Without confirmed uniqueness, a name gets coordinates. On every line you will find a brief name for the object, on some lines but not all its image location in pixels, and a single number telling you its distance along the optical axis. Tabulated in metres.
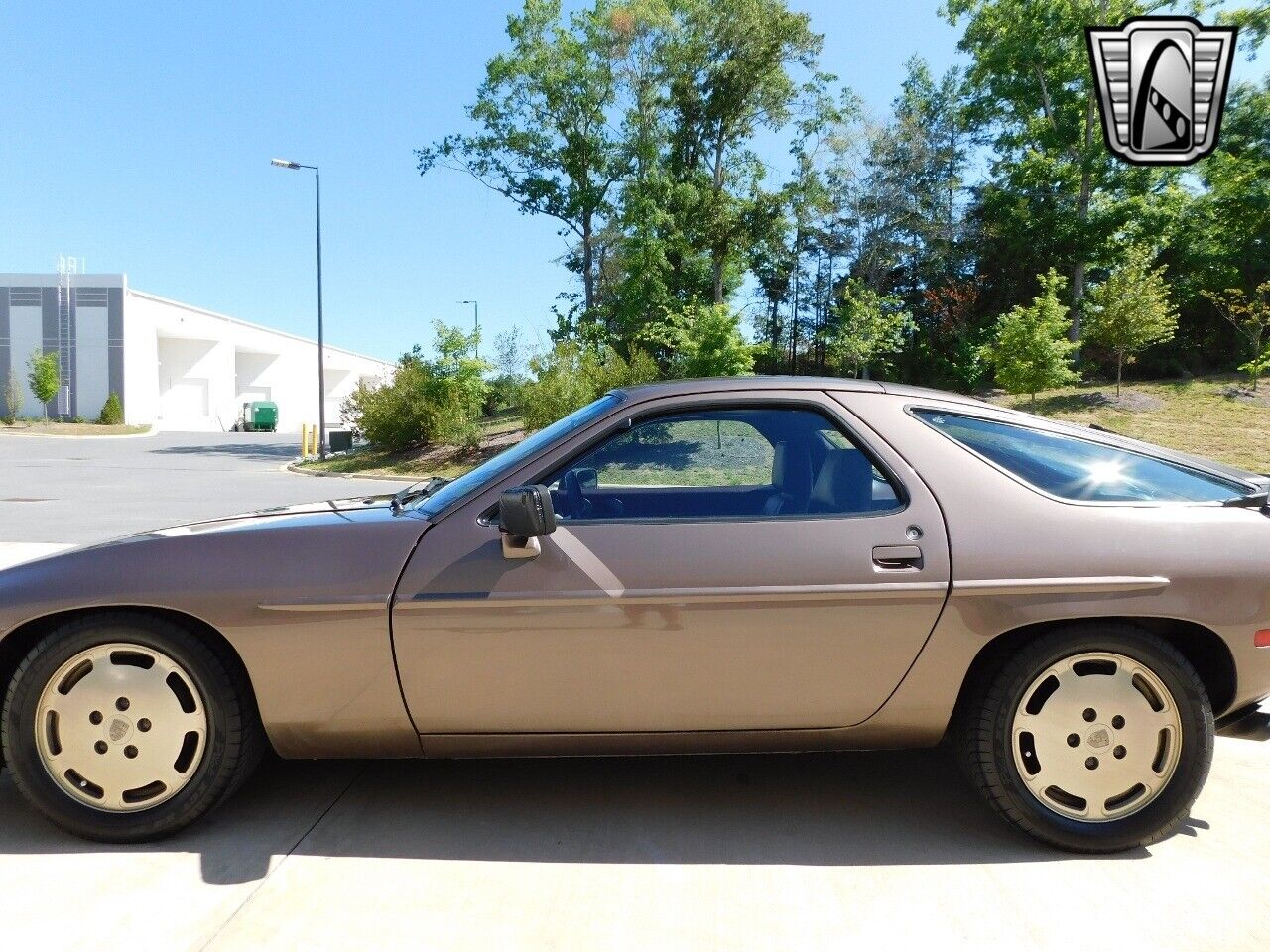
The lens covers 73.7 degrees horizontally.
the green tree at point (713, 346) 23.64
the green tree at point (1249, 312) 25.66
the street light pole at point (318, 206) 27.62
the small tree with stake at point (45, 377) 47.75
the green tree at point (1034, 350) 23.30
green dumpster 54.25
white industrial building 50.75
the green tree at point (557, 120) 32.00
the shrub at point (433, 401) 26.05
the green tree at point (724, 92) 29.77
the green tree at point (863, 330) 29.06
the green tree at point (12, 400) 48.25
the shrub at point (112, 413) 48.34
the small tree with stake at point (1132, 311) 23.06
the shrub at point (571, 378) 23.69
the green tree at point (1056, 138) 30.05
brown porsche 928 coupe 2.53
